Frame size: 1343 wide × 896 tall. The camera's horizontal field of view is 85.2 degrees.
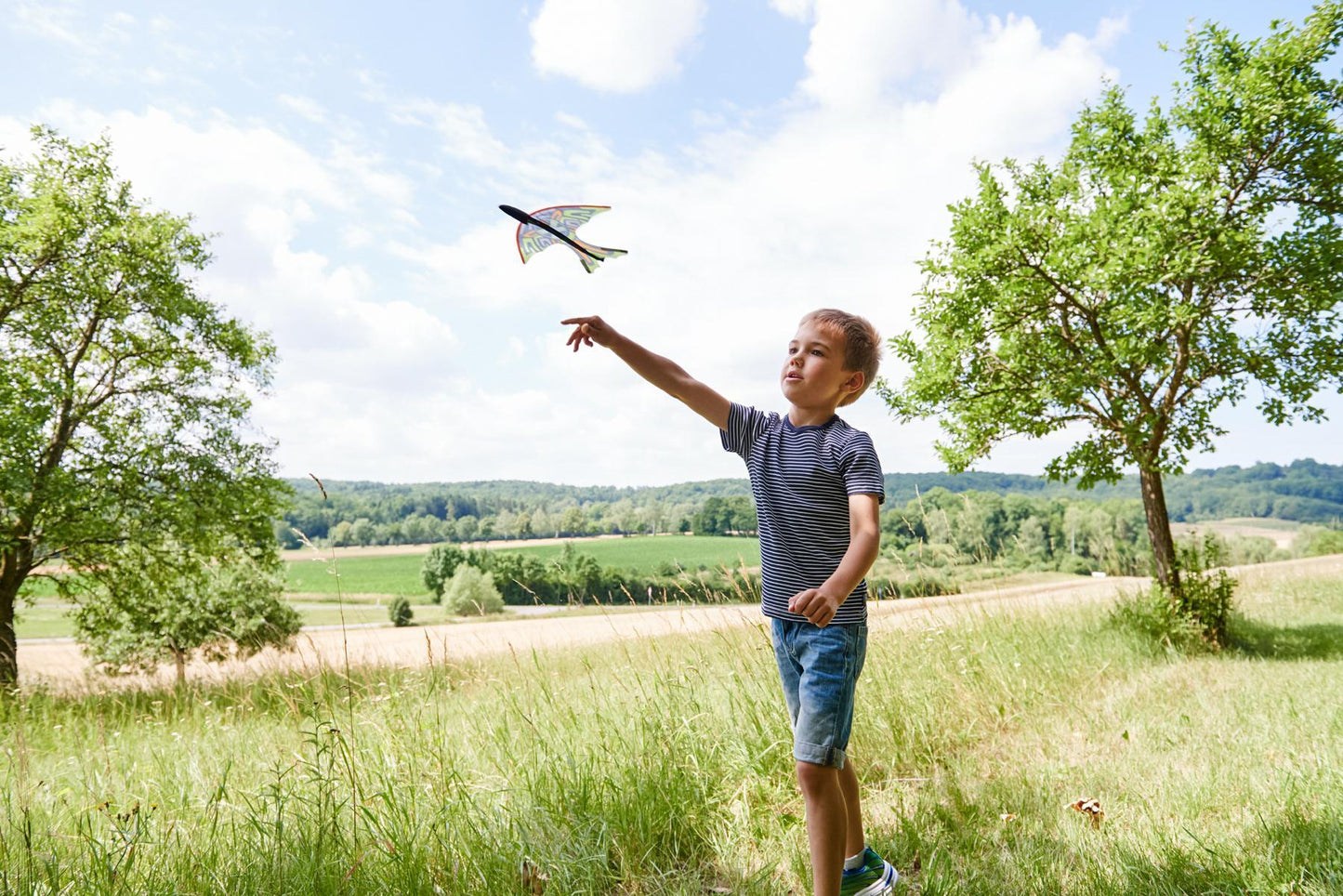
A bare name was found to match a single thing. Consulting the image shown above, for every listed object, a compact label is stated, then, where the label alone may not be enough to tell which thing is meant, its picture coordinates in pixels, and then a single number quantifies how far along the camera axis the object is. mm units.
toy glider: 2578
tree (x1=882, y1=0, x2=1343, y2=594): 7535
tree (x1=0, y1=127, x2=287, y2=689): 12000
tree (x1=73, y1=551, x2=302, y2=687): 13016
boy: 2152
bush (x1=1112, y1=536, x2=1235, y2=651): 7719
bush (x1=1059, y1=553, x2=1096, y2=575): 9420
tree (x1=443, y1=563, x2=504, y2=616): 22998
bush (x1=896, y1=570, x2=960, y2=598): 6531
